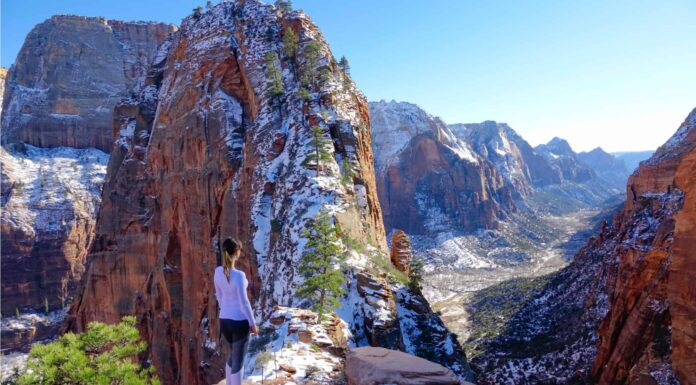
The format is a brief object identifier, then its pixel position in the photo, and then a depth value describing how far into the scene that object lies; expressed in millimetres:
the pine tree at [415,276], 33719
